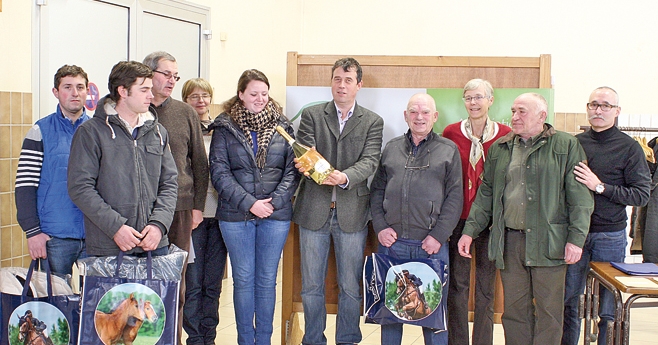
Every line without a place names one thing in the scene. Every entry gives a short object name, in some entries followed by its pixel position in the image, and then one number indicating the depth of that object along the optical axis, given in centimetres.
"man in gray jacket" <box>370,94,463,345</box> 333
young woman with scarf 337
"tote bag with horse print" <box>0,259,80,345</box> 277
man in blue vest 291
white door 390
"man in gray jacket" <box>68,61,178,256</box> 276
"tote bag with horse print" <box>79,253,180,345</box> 272
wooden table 283
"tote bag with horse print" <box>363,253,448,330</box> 333
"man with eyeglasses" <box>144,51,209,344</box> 329
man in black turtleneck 329
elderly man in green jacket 315
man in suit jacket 350
